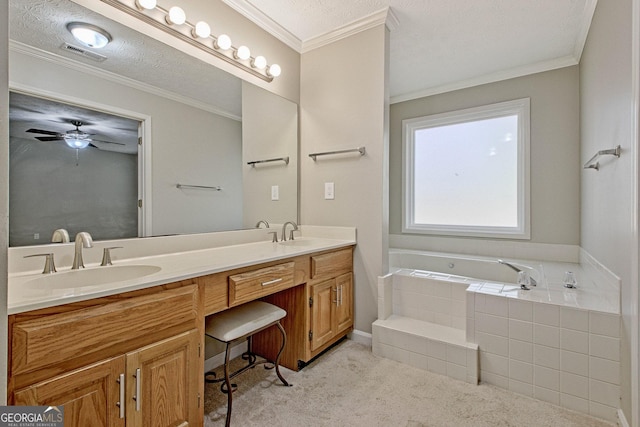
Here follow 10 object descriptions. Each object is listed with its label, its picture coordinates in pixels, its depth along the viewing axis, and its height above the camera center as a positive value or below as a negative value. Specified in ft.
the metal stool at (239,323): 4.72 -1.90
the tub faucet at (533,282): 6.61 -1.59
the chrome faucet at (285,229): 7.97 -0.47
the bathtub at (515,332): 5.11 -2.50
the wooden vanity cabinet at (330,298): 6.49 -2.05
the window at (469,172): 9.77 +1.47
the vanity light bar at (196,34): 5.10 +3.61
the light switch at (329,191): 8.15 +0.59
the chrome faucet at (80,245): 4.06 -0.46
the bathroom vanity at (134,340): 2.81 -1.43
